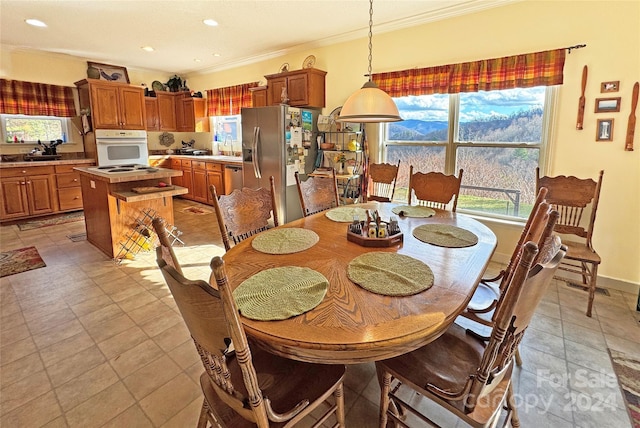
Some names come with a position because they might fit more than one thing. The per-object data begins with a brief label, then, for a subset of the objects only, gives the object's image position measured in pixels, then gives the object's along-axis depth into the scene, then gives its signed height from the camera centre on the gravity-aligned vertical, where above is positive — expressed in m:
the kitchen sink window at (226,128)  6.52 +0.52
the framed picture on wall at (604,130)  2.76 +0.20
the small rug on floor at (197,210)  5.64 -0.98
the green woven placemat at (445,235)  1.75 -0.46
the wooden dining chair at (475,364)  0.89 -0.79
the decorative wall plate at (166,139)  6.96 +0.33
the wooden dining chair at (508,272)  1.52 -0.59
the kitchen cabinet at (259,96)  5.11 +0.92
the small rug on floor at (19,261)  3.26 -1.11
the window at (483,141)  3.23 +0.15
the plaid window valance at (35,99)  5.01 +0.89
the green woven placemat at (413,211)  2.37 -0.42
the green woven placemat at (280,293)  1.08 -0.50
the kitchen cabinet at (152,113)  6.50 +0.82
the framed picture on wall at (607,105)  2.71 +0.41
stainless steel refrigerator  4.38 +0.09
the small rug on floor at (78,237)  4.20 -1.07
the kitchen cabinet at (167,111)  6.67 +0.89
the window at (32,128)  5.18 +0.43
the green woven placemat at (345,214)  2.18 -0.41
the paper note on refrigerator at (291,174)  4.49 -0.27
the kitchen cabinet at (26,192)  4.74 -0.55
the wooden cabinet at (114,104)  5.32 +0.85
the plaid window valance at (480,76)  2.92 +0.79
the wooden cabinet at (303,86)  4.42 +0.95
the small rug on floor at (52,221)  4.76 -1.01
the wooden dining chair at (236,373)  0.82 -0.76
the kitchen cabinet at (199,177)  5.80 -0.42
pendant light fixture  2.10 +0.31
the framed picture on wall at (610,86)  2.70 +0.56
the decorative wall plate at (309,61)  4.67 +1.32
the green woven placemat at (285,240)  1.64 -0.46
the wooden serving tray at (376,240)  1.70 -0.45
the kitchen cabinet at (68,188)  5.23 -0.54
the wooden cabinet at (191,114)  6.61 +0.82
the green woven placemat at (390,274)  1.24 -0.49
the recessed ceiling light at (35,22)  3.82 +1.56
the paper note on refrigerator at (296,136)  4.42 +0.25
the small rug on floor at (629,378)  1.60 -1.23
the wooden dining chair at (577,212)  2.51 -0.51
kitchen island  3.45 -0.56
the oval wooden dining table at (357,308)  0.96 -0.52
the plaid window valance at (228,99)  5.77 +1.02
